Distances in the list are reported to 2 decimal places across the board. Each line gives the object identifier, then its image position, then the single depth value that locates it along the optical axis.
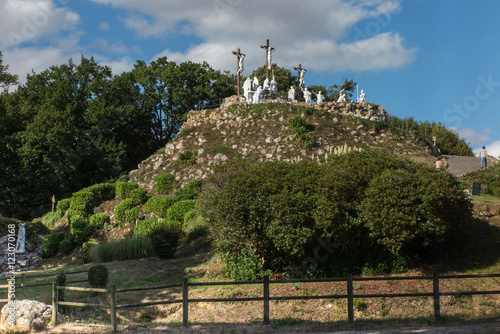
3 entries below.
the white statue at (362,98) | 32.81
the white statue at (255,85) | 32.03
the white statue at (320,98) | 32.54
